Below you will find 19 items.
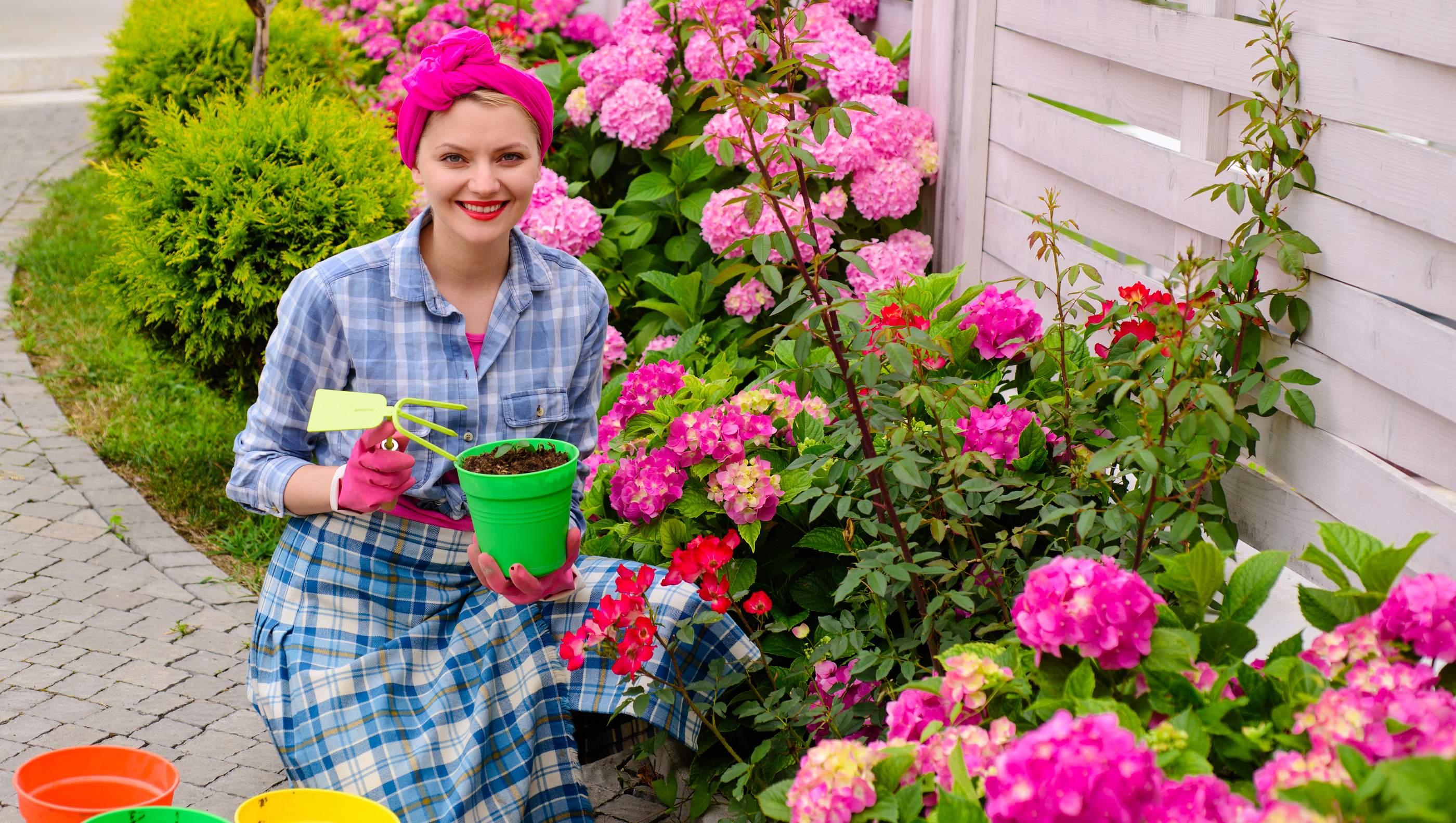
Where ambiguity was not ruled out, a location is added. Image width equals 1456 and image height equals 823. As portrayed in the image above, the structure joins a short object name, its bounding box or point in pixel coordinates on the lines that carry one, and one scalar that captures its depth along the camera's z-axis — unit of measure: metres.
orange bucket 1.85
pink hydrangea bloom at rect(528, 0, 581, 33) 5.46
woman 2.21
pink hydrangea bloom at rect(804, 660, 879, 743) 2.15
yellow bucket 1.72
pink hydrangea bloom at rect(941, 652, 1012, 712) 1.54
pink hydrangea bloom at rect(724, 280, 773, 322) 3.64
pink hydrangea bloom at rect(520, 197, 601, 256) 3.92
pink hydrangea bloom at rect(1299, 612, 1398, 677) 1.46
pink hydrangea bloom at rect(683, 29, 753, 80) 4.13
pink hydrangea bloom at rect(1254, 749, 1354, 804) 1.27
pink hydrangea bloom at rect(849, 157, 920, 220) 3.70
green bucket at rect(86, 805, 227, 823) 1.57
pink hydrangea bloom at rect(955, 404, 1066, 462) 2.30
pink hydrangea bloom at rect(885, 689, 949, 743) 1.63
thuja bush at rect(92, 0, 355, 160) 5.62
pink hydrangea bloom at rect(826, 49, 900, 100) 3.91
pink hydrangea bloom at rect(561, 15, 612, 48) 5.44
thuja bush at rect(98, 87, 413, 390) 3.92
